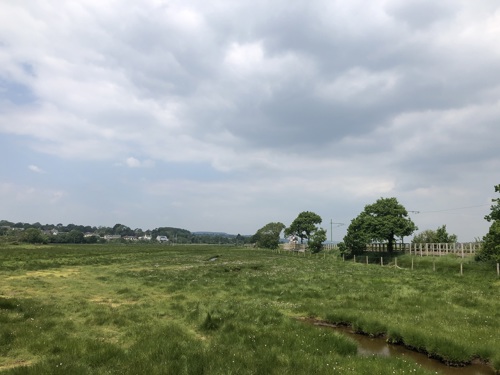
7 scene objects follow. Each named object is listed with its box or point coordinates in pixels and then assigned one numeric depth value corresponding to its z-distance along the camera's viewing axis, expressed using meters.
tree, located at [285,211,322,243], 137.00
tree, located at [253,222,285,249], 175.50
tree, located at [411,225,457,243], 95.81
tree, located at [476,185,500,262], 40.03
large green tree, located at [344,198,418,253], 72.31
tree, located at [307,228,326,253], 107.12
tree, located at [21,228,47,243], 175.12
